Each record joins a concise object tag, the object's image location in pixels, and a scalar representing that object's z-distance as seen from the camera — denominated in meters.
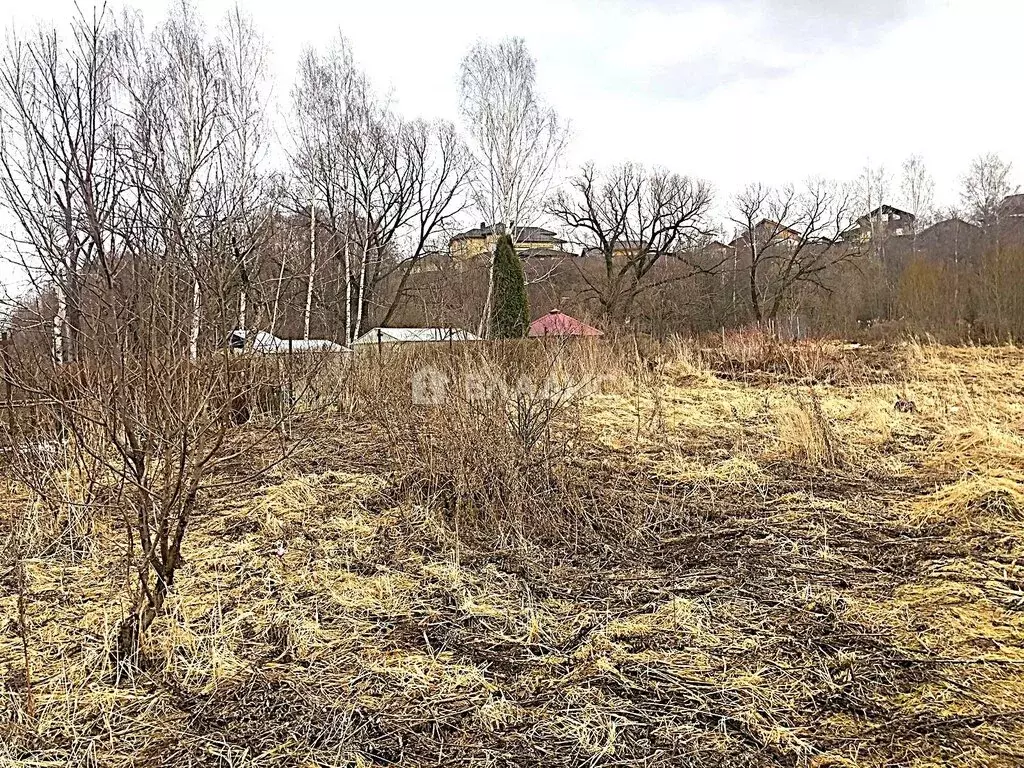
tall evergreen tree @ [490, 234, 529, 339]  13.81
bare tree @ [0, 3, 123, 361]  10.16
